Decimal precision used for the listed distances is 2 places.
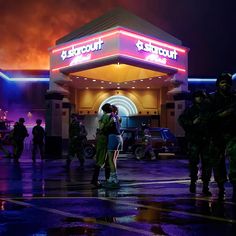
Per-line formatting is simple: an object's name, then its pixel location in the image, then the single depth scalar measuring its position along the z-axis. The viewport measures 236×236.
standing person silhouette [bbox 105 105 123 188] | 8.61
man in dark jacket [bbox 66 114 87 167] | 14.21
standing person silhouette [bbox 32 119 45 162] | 17.15
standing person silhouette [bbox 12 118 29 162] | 16.92
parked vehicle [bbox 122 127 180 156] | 19.53
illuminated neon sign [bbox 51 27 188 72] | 19.38
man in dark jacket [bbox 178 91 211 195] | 7.29
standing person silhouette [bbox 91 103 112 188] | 8.68
